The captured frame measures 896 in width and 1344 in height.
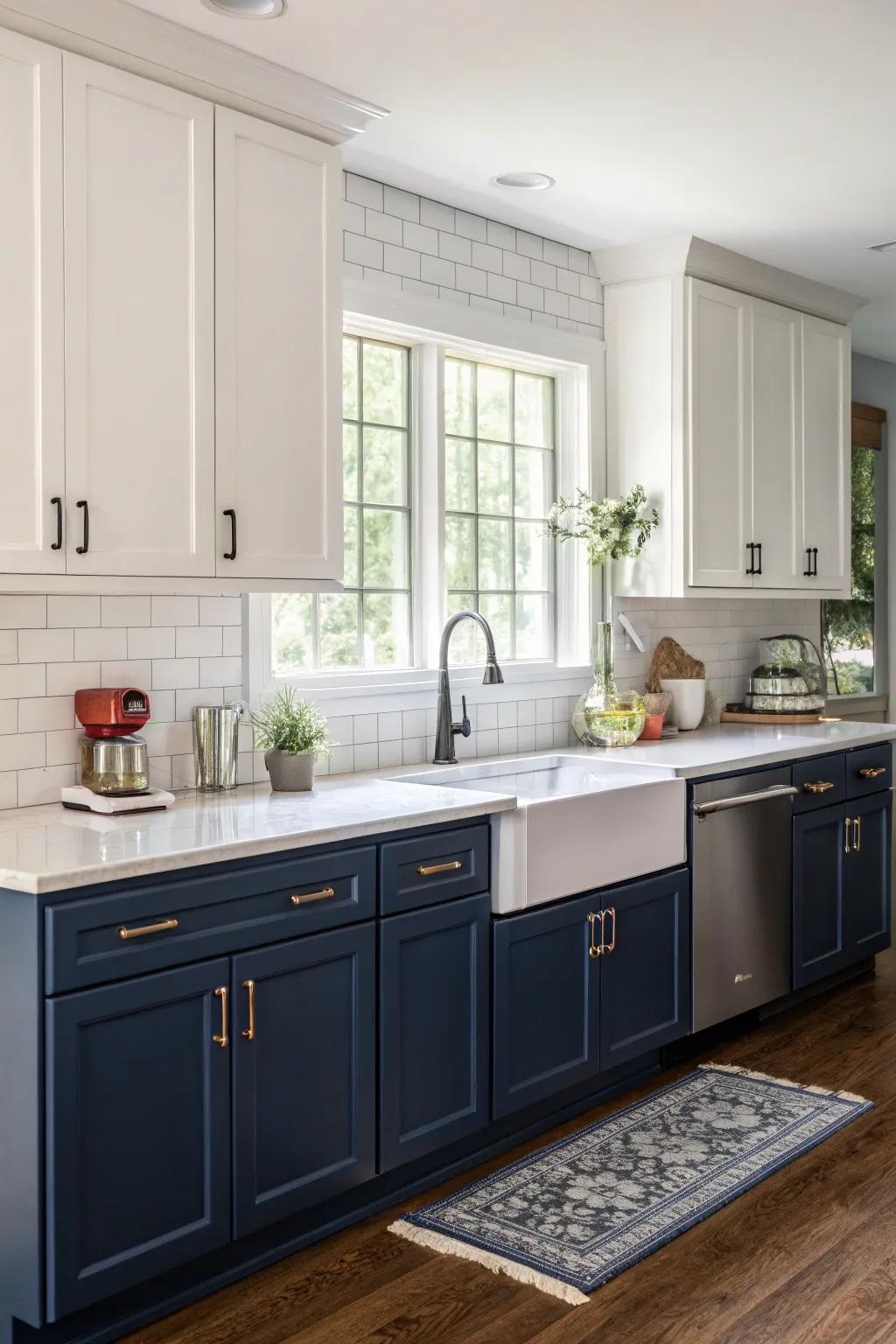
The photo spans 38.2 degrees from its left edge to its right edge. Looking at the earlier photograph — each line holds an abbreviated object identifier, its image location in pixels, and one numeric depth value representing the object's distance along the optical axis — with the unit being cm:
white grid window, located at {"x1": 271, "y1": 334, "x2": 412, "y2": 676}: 385
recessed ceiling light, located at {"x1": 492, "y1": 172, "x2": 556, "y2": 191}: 382
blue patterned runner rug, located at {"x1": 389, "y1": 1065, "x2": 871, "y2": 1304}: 279
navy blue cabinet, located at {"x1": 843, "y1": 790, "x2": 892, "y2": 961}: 476
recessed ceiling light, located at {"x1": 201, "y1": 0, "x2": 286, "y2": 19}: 268
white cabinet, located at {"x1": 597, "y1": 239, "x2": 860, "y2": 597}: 455
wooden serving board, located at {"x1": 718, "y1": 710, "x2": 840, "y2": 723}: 518
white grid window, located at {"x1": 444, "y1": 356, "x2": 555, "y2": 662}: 430
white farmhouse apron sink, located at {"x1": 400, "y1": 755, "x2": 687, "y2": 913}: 321
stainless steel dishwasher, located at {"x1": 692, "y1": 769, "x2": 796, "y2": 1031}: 397
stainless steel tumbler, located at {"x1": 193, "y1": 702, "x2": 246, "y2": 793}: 324
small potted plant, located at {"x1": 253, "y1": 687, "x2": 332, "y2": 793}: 329
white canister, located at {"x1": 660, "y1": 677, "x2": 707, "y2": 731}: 491
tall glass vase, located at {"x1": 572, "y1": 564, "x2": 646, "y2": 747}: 435
